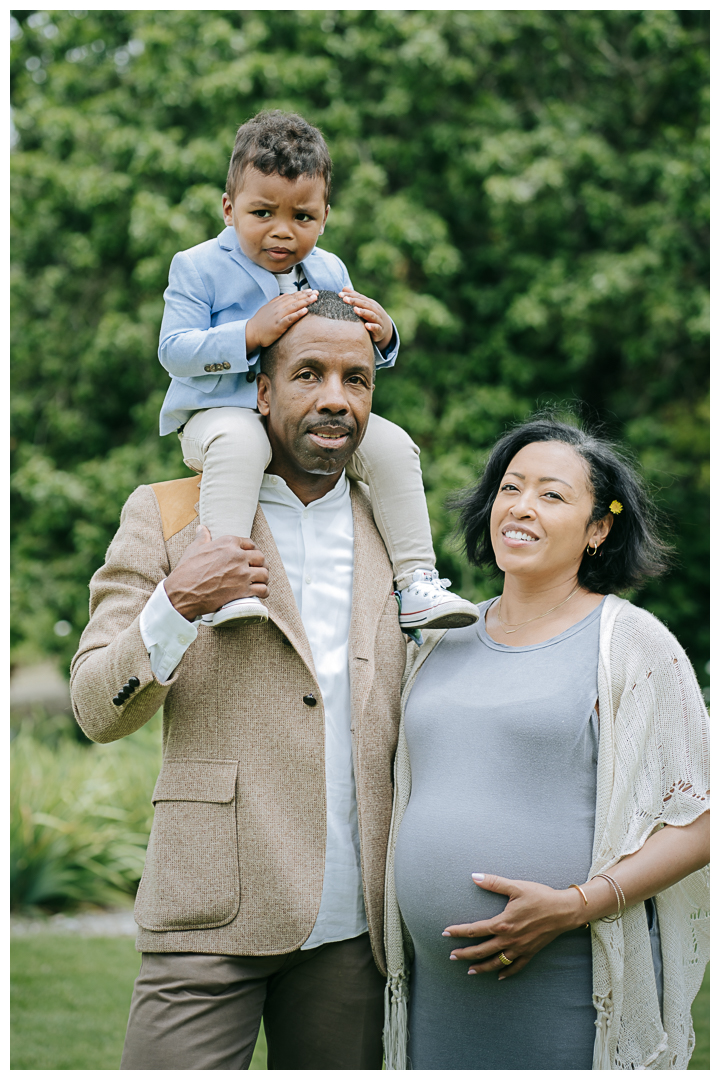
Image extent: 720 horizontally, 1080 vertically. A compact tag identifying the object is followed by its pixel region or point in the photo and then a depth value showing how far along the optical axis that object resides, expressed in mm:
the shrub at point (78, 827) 6957
